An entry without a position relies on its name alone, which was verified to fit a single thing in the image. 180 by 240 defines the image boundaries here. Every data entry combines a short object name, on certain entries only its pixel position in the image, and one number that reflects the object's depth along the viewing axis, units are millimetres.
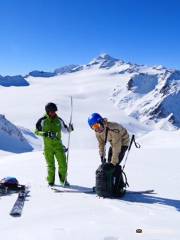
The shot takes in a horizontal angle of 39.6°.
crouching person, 5860
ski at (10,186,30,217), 4974
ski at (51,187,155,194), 6205
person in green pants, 6956
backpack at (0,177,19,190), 6457
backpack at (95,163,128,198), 5842
